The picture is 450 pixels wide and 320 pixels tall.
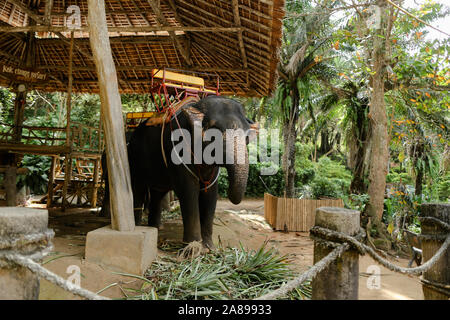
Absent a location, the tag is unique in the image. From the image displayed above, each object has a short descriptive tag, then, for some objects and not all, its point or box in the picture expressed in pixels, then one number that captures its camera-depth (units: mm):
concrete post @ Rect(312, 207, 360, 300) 1936
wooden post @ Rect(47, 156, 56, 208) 9993
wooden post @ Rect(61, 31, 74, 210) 7539
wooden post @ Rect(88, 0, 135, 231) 3594
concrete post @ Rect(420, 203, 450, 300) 2656
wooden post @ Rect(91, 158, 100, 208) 10664
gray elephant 3949
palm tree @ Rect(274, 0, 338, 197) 12711
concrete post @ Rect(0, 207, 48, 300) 1504
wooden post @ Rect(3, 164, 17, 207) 7522
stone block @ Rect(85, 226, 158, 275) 3387
